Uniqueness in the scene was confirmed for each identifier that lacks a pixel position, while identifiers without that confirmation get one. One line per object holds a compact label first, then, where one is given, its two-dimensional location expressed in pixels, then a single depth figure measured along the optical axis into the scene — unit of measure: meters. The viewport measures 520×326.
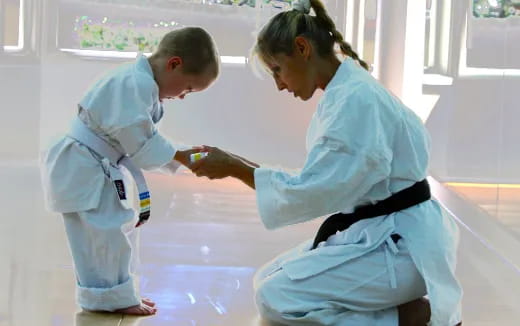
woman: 2.44
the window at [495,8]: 4.19
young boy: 2.59
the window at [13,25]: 6.51
